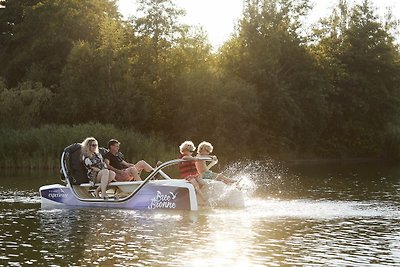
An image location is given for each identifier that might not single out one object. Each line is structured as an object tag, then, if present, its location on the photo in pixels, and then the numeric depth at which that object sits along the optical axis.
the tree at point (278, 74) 59.94
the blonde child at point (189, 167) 19.77
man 21.36
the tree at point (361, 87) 65.88
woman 20.45
